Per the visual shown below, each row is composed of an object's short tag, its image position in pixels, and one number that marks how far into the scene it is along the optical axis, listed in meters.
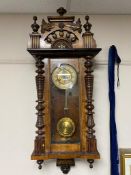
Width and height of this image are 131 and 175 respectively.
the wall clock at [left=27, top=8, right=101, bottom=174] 1.29
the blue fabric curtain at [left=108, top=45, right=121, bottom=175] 1.39
